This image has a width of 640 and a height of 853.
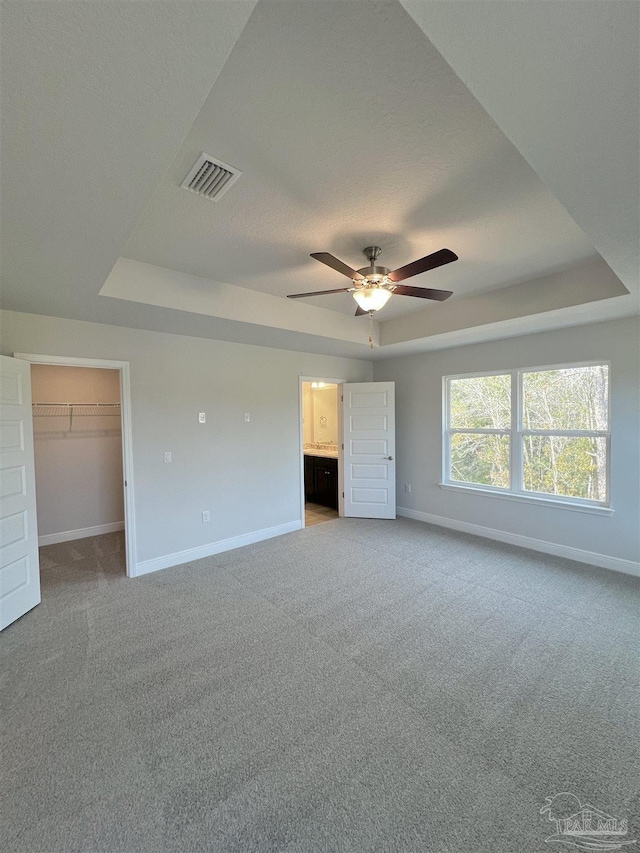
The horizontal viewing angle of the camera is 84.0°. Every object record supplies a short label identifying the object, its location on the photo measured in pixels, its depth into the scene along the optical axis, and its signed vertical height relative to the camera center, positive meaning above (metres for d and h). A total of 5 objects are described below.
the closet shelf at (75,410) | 4.46 +0.10
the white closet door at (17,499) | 2.67 -0.63
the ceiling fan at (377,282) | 2.20 +0.92
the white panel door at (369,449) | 5.30 -0.53
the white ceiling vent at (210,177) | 1.72 +1.21
